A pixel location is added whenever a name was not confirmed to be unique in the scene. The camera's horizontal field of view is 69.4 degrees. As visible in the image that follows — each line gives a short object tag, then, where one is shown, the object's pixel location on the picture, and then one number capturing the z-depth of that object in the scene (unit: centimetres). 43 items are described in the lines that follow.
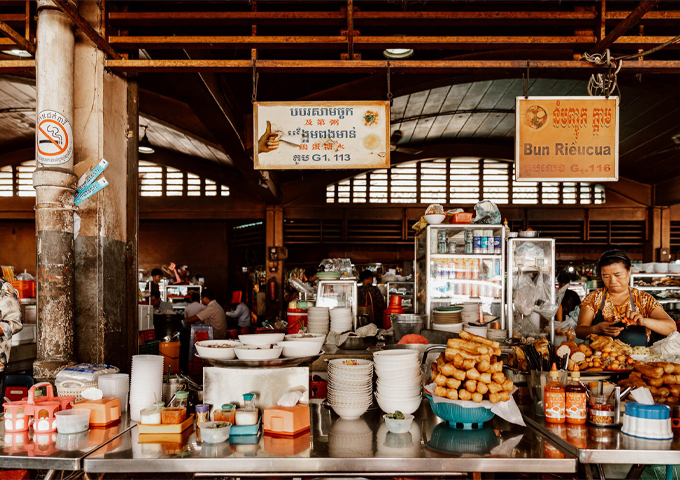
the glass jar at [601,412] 233
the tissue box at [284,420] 231
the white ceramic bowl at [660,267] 769
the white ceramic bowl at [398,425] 236
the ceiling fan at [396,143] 739
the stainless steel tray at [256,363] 246
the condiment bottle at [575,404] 238
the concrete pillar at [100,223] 328
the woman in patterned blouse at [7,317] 320
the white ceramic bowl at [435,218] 577
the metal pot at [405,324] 463
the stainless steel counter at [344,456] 204
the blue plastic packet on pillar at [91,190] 305
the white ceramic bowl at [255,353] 248
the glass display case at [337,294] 630
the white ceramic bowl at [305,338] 268
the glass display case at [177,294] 1000
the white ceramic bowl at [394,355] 248
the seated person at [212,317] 779
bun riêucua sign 333
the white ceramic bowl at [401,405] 251
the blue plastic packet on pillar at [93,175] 301
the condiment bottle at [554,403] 241
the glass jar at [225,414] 236
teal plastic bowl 240
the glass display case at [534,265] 605
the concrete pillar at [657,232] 1009
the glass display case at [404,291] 907
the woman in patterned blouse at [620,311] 344
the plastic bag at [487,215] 589
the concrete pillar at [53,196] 303
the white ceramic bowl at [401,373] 251
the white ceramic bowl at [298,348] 260
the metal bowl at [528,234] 605
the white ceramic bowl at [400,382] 251
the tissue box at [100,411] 246
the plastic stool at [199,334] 654
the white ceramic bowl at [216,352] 252
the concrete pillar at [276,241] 1011
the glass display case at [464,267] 593
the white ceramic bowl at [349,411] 255
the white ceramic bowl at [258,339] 266
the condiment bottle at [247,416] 234
